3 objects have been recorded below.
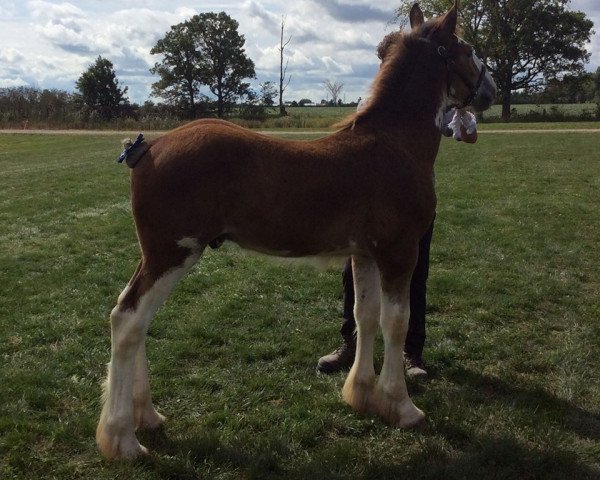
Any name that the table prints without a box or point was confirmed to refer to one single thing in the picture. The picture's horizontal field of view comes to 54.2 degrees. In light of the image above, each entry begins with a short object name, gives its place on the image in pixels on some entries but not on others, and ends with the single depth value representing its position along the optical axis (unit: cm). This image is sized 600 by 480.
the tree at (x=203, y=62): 4731
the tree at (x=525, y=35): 4928
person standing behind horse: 511
